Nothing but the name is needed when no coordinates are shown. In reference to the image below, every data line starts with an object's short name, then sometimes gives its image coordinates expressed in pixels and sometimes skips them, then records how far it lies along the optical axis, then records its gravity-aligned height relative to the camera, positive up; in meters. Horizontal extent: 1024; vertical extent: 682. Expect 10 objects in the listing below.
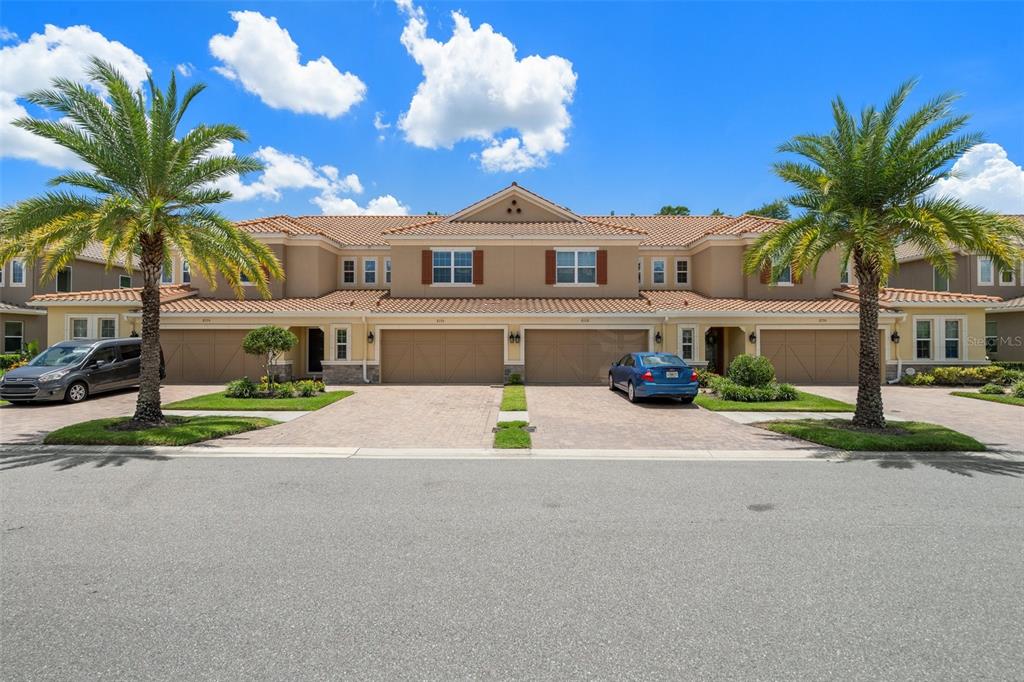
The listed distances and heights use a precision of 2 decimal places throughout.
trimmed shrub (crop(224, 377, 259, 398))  16.38 -1.49
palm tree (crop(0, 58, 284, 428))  10.50 +3.32
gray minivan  14.88 -0.89
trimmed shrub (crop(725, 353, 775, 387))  16.77 -1.00
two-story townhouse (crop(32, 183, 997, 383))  20.75 +1.24
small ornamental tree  16.92 +0.05
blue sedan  15.32 -1.14
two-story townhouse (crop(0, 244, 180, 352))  25.77 +2.53
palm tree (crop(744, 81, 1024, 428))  10.63 +2.83
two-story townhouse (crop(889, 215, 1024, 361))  25.06 +2.60
